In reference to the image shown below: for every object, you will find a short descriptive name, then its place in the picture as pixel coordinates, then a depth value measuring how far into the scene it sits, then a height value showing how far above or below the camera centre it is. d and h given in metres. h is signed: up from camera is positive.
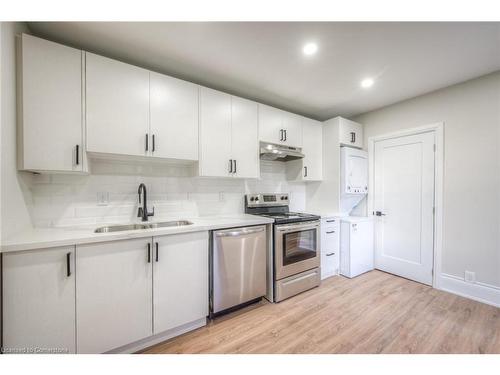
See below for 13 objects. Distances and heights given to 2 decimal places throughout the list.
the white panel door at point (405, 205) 2.53 -0.27
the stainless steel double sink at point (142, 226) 1.77 -0.39
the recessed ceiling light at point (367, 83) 2.21 +1.22
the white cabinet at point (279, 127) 2.49 +0.83
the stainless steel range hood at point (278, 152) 2.46 +0.46
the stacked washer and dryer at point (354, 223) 2.79 -0.55
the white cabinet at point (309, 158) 2.94 +0.45
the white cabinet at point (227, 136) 2.06 +0.58
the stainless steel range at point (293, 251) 2.17 -0.78
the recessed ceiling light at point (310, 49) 1.63 +1.21
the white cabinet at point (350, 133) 2.91 +0.84
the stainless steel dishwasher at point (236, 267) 1.82 -0.82
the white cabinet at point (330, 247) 2.72 -0.88
